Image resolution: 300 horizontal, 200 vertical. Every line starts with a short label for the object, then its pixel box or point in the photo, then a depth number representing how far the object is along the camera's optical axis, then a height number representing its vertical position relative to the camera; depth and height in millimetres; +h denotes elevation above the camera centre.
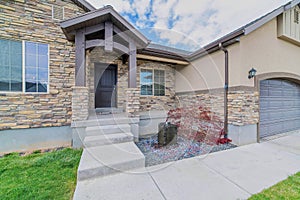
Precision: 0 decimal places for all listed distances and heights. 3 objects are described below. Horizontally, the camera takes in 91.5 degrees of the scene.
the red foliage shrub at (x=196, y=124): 5605 -945
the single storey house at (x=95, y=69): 4598 +1170
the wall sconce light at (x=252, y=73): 5238 +985
